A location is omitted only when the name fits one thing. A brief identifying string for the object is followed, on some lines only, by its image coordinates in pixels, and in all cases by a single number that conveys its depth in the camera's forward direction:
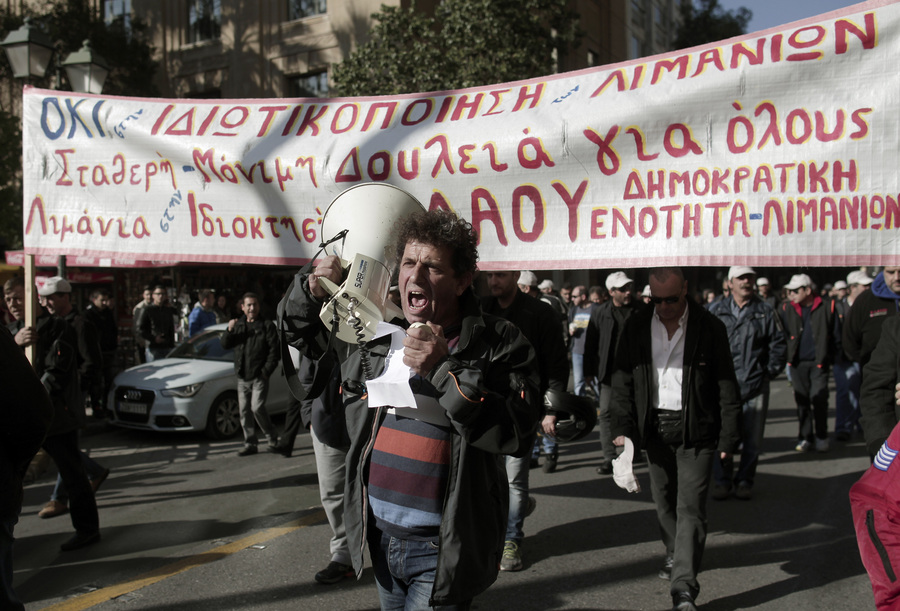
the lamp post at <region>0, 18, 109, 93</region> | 8.09
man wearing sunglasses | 4.08
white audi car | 9.05
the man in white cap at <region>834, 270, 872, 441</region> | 8.44
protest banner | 2.82
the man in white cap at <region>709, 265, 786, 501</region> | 6.36
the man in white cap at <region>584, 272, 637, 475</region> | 7.22
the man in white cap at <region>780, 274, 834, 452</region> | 8.17
